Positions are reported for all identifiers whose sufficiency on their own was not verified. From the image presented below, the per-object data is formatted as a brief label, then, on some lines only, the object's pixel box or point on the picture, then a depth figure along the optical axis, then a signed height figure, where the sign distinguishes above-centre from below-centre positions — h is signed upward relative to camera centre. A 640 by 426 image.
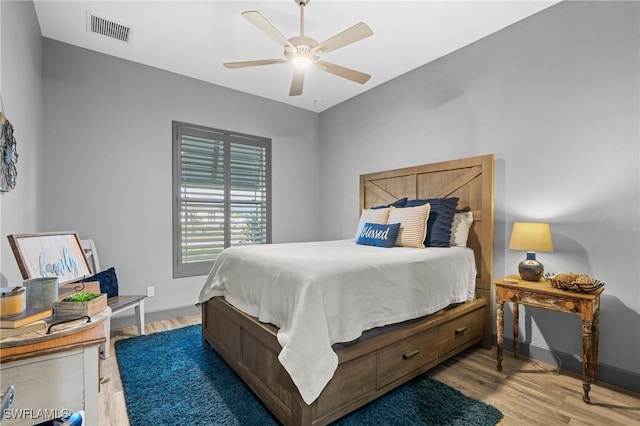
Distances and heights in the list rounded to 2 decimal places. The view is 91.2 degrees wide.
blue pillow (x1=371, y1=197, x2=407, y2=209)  3.41 +0.10
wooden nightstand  2.03 -0.63
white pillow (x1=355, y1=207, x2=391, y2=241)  3.25 -0.05
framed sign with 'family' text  1.45 -0.24
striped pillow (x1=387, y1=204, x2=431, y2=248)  2.84 -0.13
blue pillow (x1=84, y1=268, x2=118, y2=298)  2.85 -0.66
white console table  0.94 -0.52
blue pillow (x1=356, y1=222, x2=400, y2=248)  2.92 -0.22
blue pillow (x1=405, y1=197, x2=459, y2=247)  2.87 -0.08
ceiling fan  2.08 +1.19
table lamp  2.32 -0.22
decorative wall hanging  1.67 +0.30
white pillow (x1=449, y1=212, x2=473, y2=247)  2.92 -0.16
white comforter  1.61 -0.51
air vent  2.81 +1.70
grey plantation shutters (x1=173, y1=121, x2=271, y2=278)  3.89 +0.23
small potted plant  1.22 -0.38
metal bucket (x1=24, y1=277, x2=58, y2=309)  1.21 -0.33
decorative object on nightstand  2.06 -0.47
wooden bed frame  1.75 -0.90
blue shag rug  1.82 -1.22
